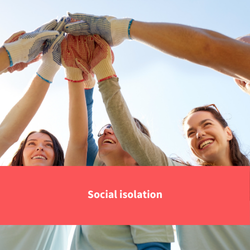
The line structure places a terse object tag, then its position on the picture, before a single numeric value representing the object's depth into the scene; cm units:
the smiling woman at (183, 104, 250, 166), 247
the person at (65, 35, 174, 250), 180
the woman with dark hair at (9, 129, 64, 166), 282
